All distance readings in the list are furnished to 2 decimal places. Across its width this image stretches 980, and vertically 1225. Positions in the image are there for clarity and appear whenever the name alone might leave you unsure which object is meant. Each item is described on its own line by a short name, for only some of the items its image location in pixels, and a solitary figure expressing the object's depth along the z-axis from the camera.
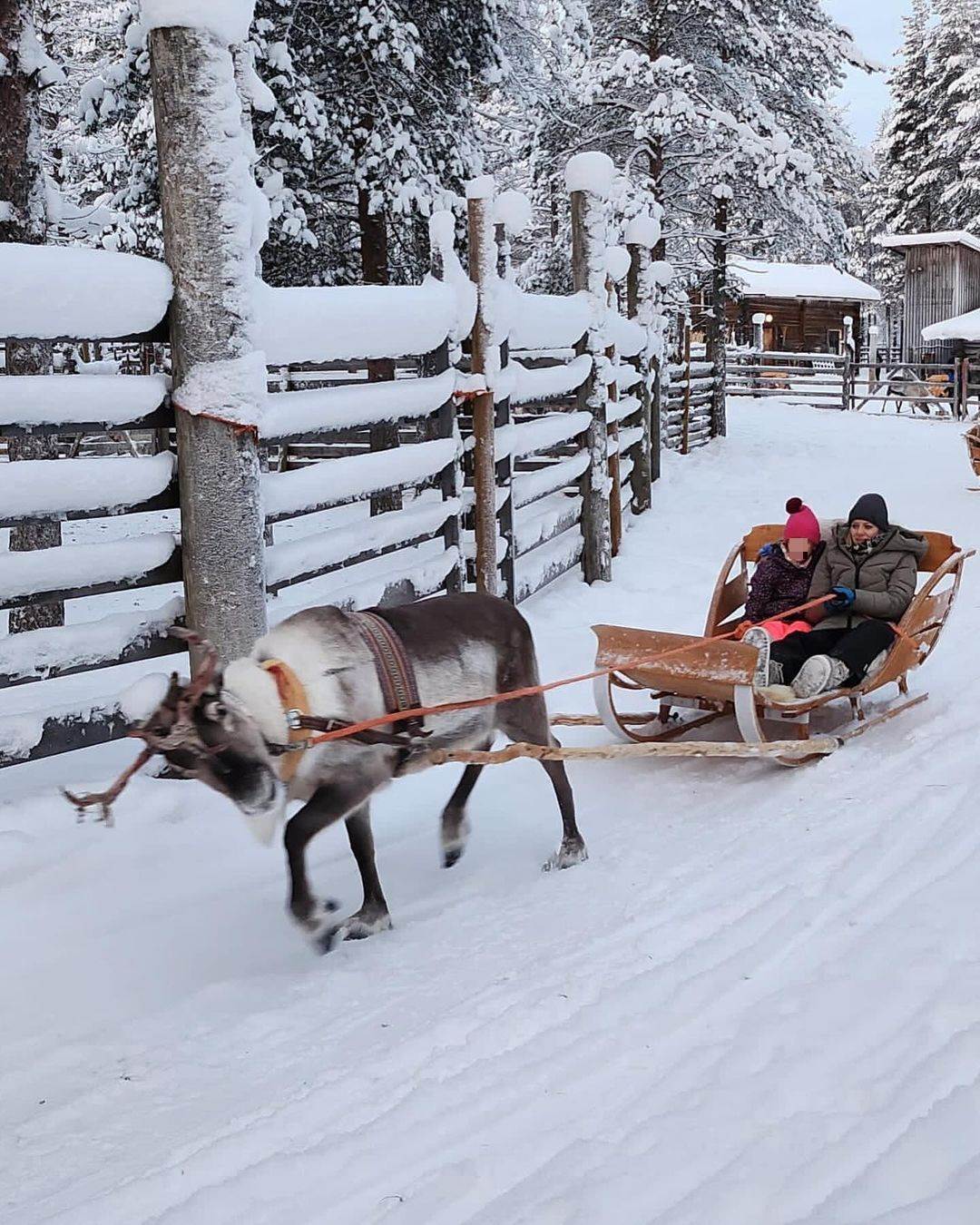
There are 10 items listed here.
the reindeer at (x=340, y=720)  3.40
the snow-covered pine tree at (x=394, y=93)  12.81
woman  6.00
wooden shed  36.34
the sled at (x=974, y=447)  15.55
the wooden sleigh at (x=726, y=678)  5.58
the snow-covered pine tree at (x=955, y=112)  37.81
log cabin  45.16
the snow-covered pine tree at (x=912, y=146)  40.38
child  6.54
